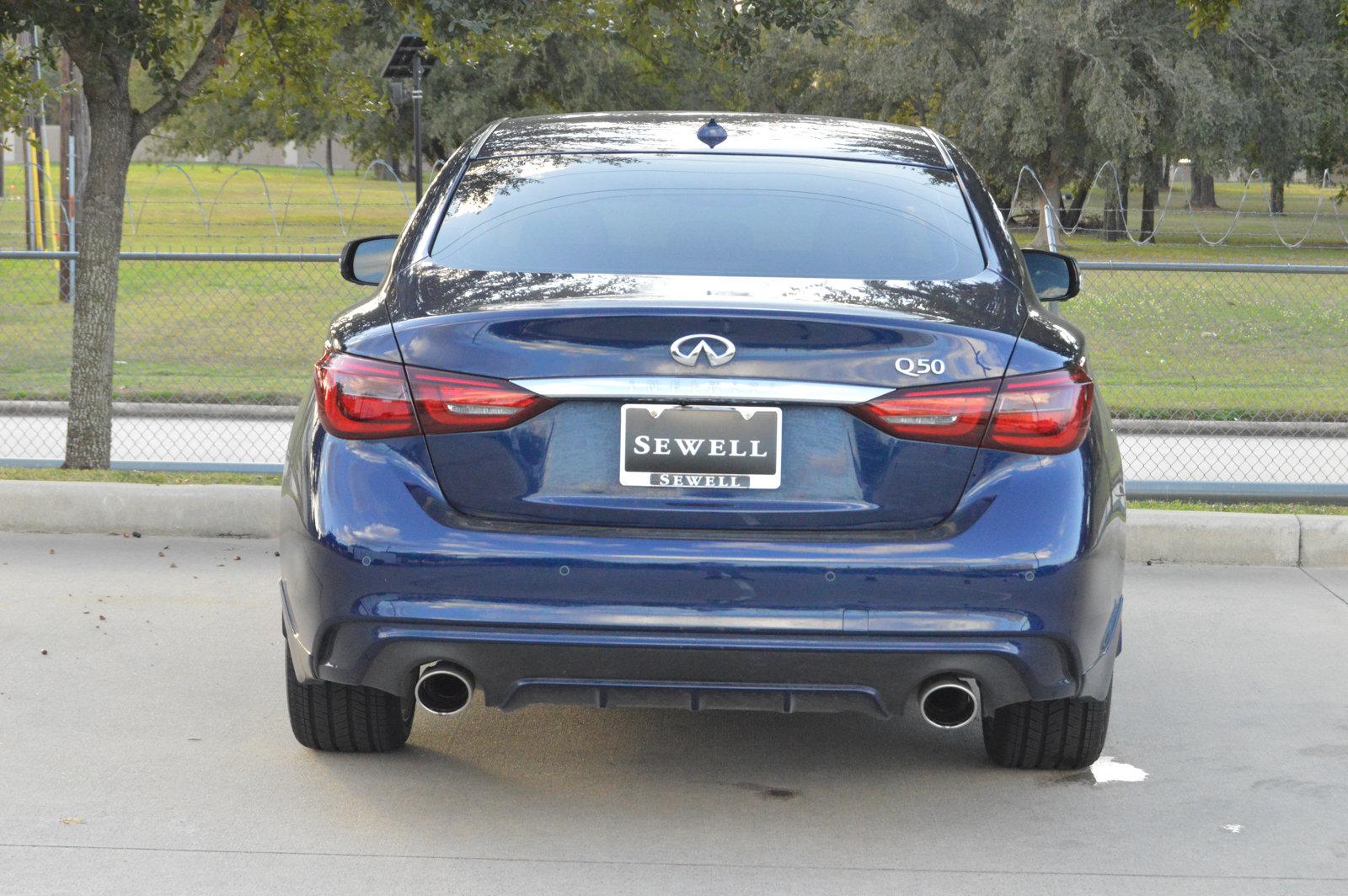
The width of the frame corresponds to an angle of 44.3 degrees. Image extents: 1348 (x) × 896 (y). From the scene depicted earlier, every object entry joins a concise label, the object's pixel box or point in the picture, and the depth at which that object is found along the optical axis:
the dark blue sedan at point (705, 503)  3.62
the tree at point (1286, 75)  40.06
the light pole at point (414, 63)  18.69
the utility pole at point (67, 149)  23.75
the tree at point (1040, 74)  38.44
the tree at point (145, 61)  8.31
